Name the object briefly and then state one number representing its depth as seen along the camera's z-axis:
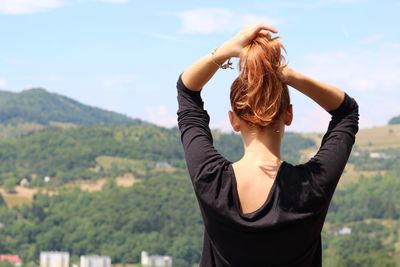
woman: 2.90
